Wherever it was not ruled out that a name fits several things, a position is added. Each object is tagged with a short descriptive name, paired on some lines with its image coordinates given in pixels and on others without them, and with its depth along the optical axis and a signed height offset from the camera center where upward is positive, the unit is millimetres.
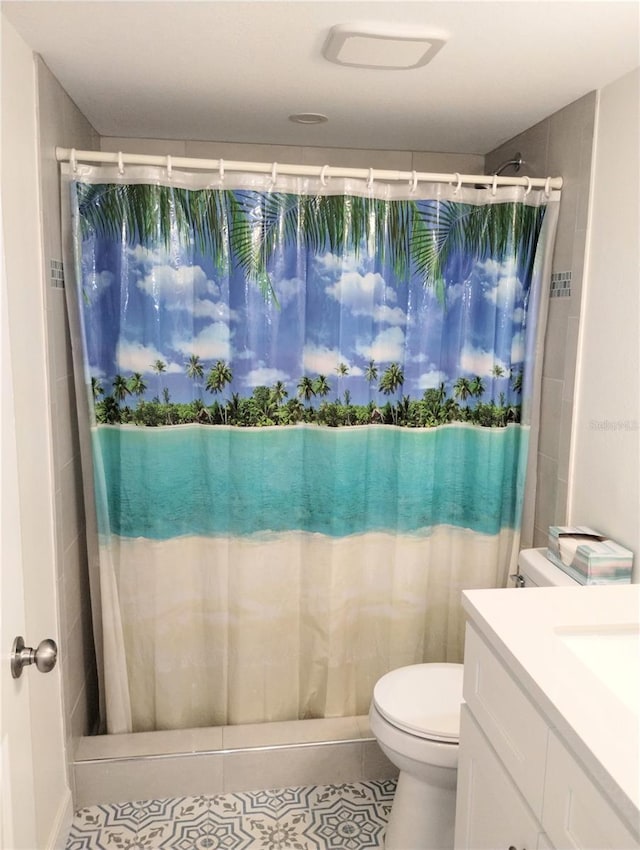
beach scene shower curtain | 2150 -357
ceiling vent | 1604 +630
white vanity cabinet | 1062 -807
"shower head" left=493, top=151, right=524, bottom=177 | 2441 +523
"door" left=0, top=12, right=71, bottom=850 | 1312 -359
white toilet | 1845 -1140
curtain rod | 2025 +424
